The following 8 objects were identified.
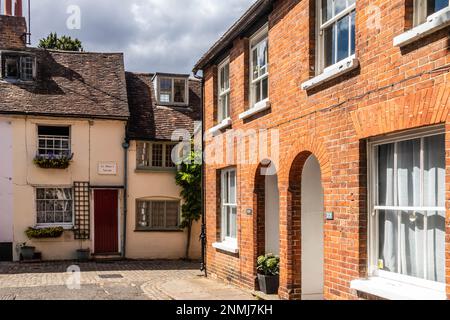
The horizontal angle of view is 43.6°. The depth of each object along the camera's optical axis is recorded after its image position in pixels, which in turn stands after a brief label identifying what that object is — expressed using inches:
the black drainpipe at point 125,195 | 835.4
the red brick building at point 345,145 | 241.9
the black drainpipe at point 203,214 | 604.1
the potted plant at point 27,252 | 777.6
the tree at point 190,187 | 838.5
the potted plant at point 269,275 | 427.2
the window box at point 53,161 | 795.6
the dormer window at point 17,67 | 845.8
